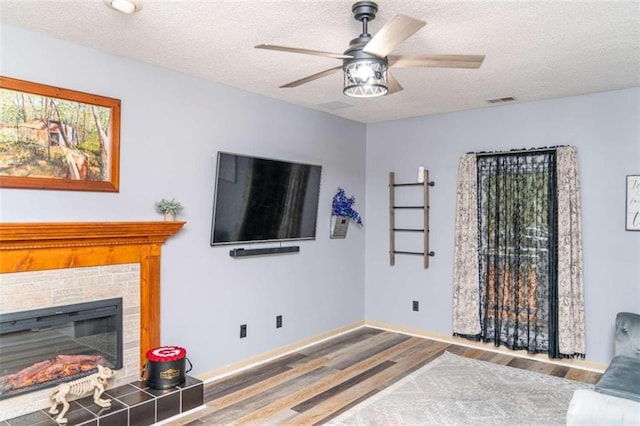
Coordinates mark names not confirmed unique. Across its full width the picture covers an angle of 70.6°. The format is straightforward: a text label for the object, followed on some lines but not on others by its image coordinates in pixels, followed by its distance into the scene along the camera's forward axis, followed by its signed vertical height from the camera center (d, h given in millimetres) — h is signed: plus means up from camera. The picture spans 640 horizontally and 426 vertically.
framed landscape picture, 2834 +509
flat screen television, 4105 +164
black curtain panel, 4555 -308
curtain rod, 4559 +724
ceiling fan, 2291 +842
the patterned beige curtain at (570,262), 4367 -407
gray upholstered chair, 1950 -874
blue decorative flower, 5404 +147
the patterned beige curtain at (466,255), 4988 -400
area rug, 3262 -1436
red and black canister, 3279 -1125
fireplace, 2812 -405
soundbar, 4230 -344
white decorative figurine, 2830 -1142
